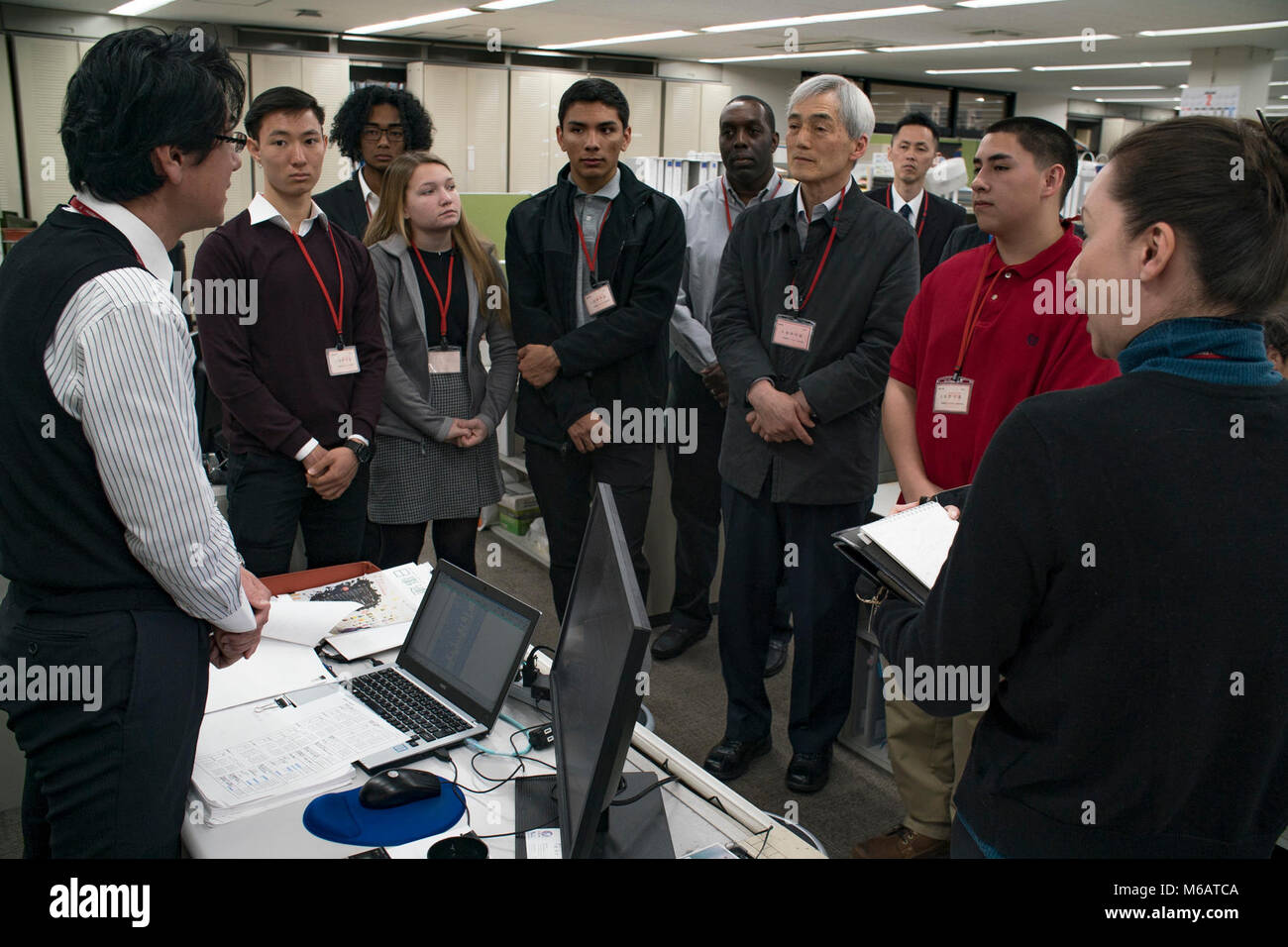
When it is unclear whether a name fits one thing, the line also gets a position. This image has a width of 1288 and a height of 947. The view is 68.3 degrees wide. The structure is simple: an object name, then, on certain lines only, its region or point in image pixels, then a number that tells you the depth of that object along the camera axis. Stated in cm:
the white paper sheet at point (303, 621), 175
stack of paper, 130
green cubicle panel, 496
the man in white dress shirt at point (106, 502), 118
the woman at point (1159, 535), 88
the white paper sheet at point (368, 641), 172
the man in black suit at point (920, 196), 397
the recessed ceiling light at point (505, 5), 732
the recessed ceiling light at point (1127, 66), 1089
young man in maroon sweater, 227
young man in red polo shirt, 189
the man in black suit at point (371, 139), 322
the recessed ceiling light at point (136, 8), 736
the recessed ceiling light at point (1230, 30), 755
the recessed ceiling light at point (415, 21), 775
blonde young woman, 267
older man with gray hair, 230
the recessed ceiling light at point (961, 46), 899
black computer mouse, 127
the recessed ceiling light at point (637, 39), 912
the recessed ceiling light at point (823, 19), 745
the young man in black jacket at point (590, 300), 270
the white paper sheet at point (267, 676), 158
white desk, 121
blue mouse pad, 122
